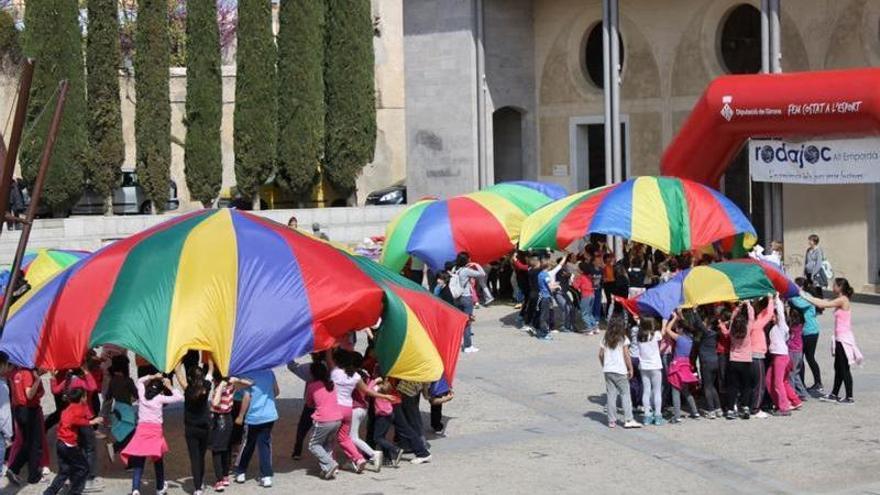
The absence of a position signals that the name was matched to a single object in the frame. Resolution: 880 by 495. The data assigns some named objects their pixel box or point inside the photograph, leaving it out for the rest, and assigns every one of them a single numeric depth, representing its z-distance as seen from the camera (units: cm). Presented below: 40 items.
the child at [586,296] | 2344
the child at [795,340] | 1688
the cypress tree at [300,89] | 3581
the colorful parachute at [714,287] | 1644
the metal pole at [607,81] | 3083
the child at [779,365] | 1644
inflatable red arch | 2544
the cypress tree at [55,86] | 3272
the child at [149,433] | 1305
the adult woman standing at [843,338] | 1686
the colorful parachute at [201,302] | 1326
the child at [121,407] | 1370
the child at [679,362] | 1617
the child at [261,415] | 1361
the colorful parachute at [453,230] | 2439
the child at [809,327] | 1714
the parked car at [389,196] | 4050
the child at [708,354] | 1627
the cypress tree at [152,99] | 3472
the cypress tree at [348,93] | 3681
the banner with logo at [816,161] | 2620
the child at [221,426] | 1347
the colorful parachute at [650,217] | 2278
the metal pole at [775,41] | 2780
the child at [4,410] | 1371
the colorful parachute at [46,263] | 1794
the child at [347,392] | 1397
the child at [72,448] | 1300
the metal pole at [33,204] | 1293
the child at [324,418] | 1380
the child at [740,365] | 1595
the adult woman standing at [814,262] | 2581
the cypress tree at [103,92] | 3416
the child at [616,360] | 1548
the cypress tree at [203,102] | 3534
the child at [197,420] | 1312
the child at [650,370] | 1575
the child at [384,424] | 1442
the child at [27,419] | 1399
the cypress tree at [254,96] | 3553
